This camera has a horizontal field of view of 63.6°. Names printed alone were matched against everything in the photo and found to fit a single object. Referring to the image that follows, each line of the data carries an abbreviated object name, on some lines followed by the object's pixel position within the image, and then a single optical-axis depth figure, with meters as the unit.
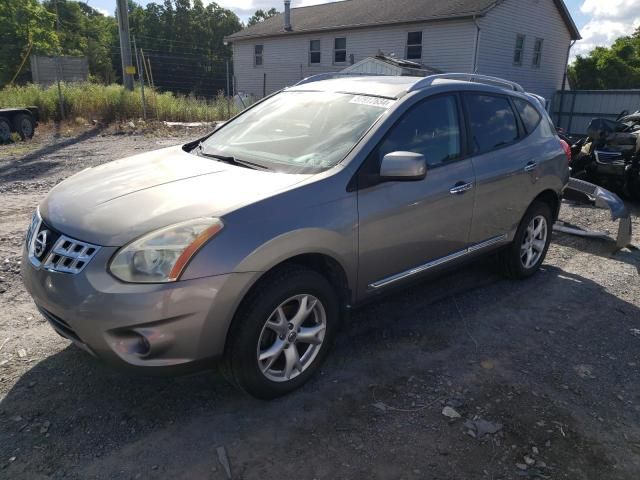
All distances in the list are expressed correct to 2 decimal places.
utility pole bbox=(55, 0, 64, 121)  15.48
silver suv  2.49
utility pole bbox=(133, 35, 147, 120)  16.44
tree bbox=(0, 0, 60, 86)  40.62
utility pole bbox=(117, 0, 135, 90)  17.83
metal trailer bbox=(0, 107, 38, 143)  12.38
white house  21.69
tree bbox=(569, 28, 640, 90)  35.25
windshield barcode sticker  3.52
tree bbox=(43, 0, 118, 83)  46.56
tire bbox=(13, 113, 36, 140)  12.75
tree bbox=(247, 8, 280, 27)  67.08
